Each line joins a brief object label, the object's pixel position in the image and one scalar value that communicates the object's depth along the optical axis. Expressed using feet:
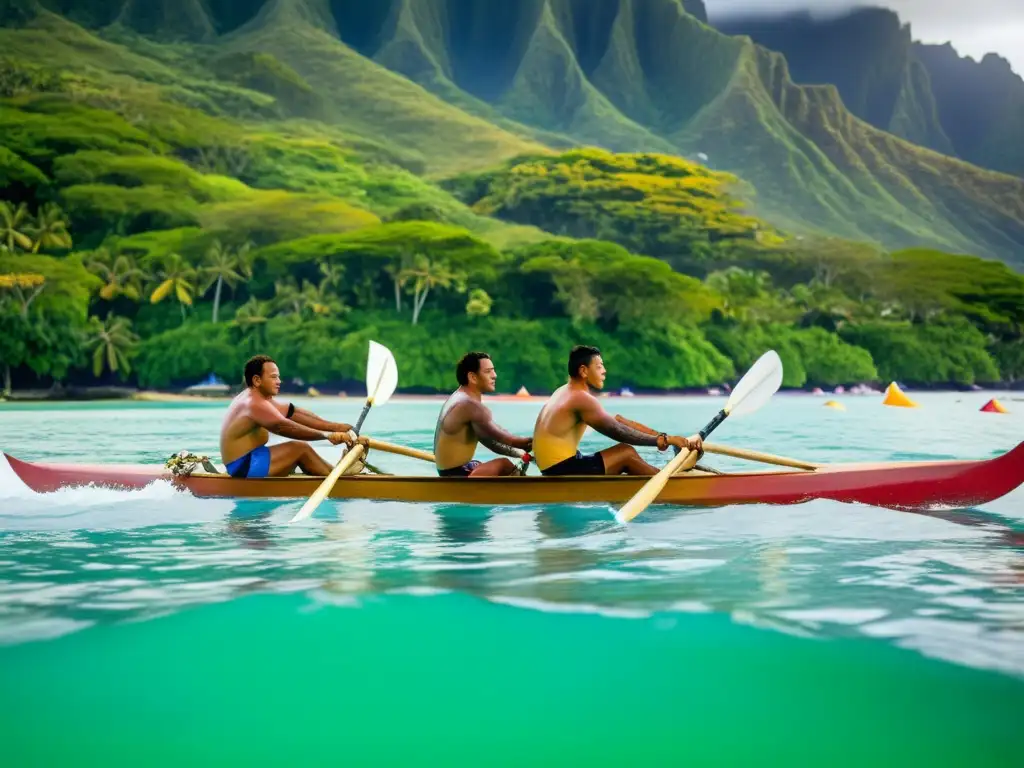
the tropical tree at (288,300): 136.56
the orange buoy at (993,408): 94.79
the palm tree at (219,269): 139.23
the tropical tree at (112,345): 123.44
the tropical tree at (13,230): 137.08
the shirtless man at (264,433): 25.70
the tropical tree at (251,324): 131.23
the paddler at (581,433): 24.35
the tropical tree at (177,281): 135.33
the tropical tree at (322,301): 135.44
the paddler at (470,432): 25.26
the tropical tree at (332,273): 140.56
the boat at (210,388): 125.59
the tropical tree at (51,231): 140.97
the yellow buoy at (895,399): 109.70
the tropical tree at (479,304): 137.80
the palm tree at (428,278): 137.90
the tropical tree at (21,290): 122.01
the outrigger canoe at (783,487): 24.45
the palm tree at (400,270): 139.64
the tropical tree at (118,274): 135.23
